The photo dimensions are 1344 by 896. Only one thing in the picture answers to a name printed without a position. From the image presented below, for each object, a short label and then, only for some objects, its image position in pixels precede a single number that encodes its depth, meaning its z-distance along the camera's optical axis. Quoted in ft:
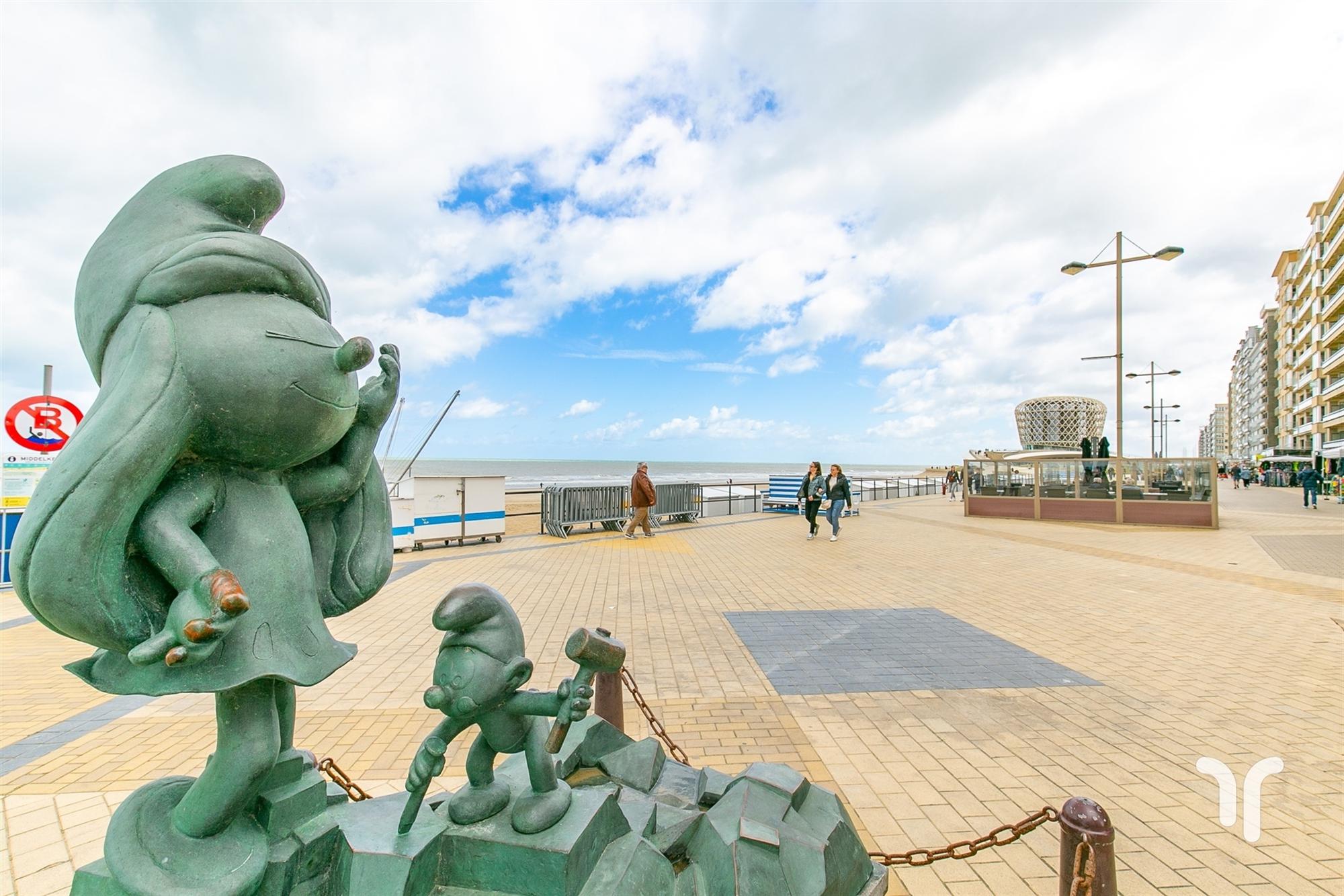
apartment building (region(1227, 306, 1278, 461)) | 226.58
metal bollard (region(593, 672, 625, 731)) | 11.25
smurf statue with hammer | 5.82
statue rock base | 5.91
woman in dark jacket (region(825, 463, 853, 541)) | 46.96
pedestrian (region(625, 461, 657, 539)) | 48.24
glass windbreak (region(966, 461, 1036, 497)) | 63.82
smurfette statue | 5.06
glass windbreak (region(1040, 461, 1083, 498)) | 59.11
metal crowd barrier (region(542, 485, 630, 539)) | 48.03
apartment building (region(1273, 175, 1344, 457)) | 137.69
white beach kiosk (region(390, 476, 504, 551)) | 39.68
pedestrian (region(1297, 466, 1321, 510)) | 76.88
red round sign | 28.89
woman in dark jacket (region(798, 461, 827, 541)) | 46.83
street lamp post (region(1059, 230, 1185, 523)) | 55.26
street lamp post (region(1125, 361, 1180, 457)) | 113.85
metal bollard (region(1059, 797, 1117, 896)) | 5.66
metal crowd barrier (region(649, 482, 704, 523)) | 57.00
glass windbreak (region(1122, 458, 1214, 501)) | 53.01
